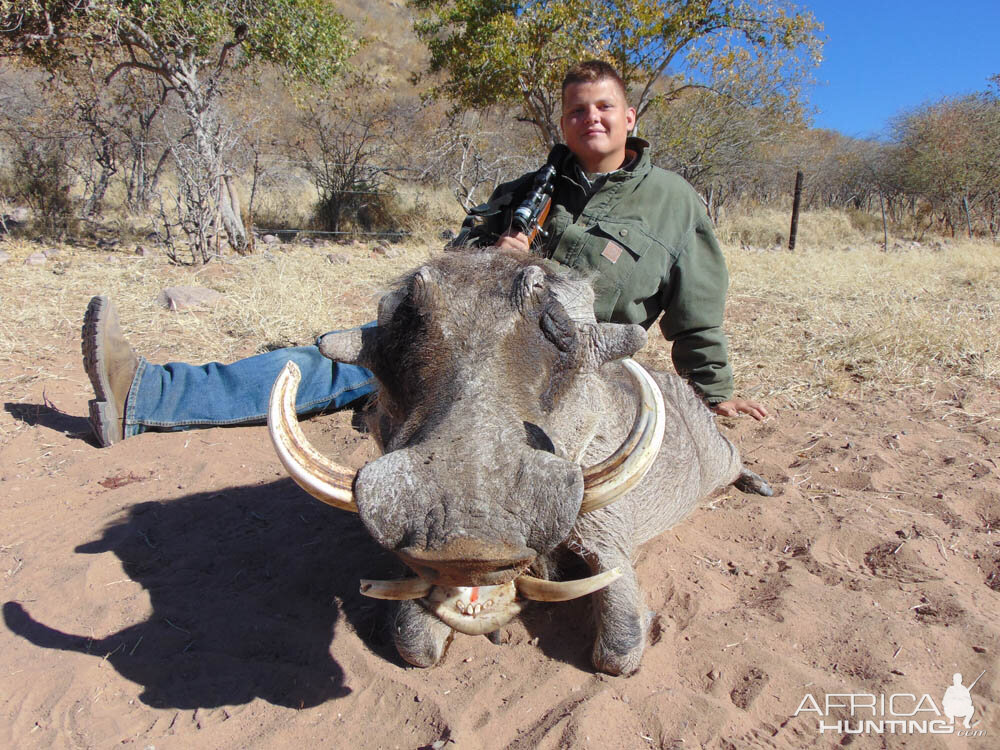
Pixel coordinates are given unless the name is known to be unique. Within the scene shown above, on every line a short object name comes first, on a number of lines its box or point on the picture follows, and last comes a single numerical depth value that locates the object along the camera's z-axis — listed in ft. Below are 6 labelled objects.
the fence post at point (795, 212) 40.53
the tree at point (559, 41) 33.47
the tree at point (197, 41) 26.45
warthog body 4.03
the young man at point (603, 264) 8.94
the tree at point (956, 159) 55.93
